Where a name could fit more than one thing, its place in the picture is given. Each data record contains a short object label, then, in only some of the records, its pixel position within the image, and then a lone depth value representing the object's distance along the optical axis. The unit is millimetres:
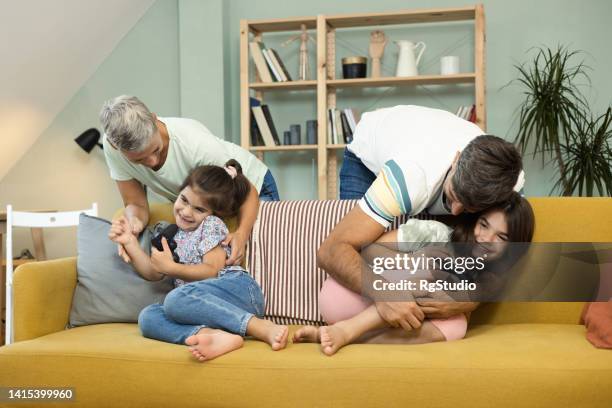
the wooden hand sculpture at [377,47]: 4770
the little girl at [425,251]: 2061
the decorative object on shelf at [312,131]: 4820
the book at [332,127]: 4762
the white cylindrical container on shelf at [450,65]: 4625
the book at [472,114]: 4566
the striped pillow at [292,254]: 2439
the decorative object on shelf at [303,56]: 4859
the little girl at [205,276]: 2070
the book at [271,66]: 4840
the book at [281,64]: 4844
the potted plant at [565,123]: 4219
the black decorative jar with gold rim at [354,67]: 4723
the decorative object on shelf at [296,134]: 4863
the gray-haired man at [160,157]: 2230
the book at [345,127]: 4754
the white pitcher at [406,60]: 4680
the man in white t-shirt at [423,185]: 1896
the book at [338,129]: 4762
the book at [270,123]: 4852
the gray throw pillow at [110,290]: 2469
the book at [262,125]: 4836
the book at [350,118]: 4727
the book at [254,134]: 4875
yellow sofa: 1797
